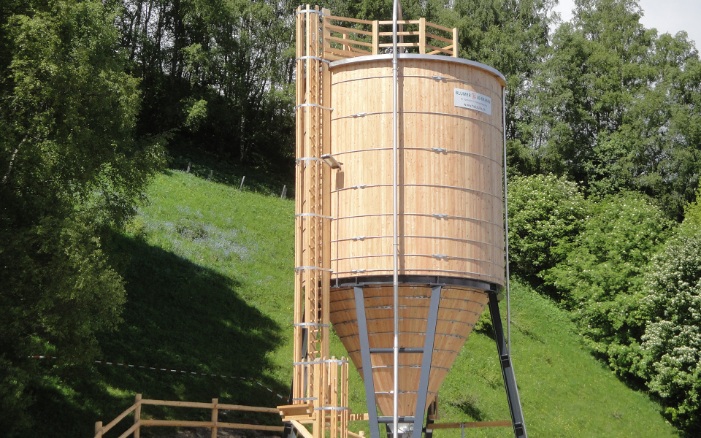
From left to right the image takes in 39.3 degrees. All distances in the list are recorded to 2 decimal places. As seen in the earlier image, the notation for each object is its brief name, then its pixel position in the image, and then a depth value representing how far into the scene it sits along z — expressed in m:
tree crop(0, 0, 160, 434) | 24.69
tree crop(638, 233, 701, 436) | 43.97
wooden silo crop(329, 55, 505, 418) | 20.95
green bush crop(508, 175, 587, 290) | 57.28
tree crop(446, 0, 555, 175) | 70.72
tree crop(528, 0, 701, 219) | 68.38
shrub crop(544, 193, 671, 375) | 48.78
